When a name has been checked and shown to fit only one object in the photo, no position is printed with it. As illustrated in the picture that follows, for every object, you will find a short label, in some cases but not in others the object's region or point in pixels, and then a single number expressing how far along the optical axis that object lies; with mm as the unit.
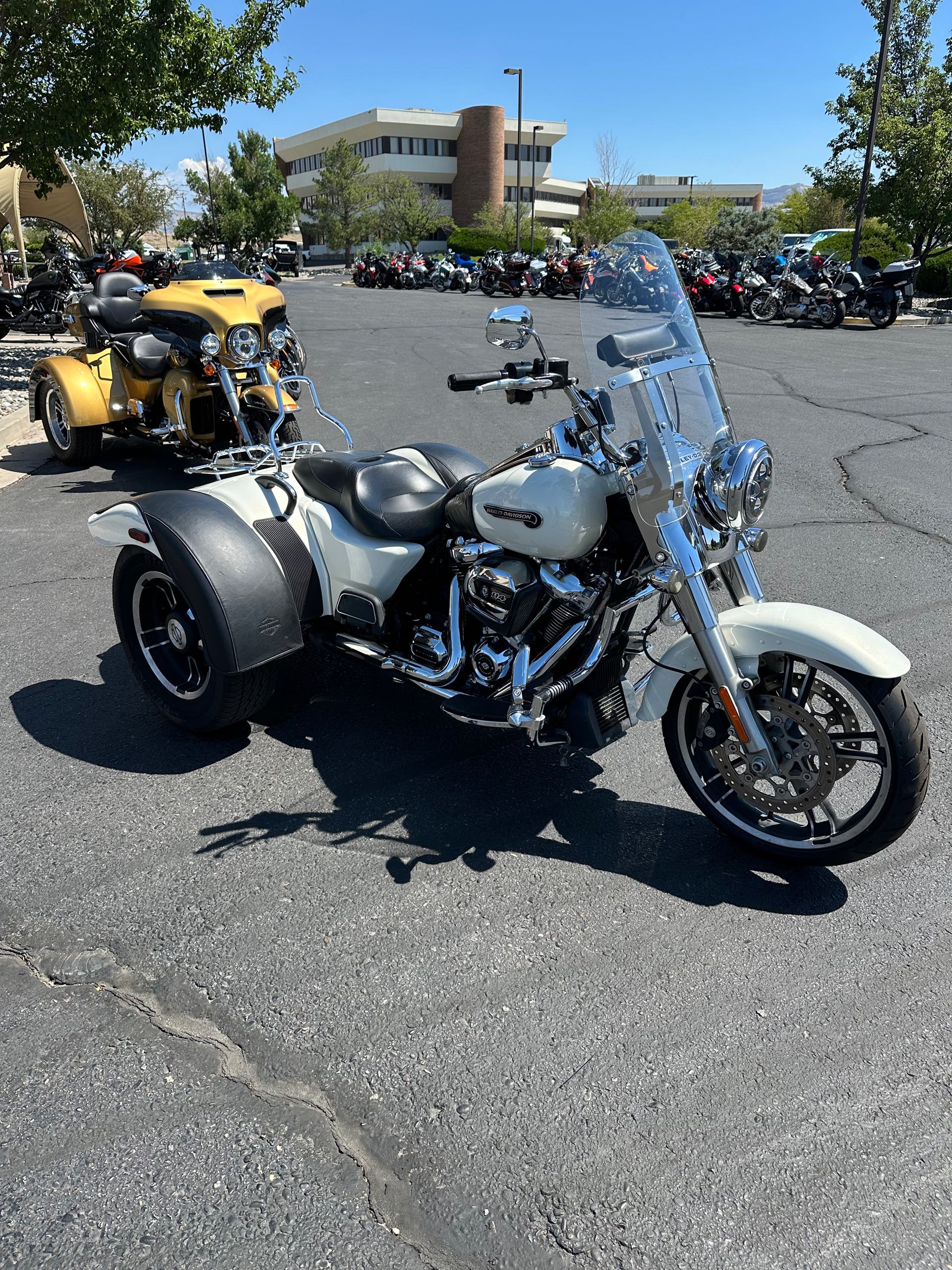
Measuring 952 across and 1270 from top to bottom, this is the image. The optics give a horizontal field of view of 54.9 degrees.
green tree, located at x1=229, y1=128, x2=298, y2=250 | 62781
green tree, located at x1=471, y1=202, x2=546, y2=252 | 56500
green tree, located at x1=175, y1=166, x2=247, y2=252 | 62088
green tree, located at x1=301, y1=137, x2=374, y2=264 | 65875
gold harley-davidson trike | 7105
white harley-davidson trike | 2816
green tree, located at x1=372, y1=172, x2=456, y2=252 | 64875
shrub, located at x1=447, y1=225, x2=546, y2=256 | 57000
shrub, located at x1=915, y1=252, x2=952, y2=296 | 26484
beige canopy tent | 26844
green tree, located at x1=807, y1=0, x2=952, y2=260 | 22344
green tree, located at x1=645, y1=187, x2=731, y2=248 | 54303
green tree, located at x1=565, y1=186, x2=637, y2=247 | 52281
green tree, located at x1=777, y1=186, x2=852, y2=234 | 53281
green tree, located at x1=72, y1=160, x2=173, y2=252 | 47000
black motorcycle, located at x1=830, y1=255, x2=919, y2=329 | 18859
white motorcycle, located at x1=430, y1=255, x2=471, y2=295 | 35031
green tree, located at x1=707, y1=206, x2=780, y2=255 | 45375
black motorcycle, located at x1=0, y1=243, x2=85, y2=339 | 16078
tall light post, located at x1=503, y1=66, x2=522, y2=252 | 41097
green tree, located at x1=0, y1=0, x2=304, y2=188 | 10617
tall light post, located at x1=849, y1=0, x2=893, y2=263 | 19812
